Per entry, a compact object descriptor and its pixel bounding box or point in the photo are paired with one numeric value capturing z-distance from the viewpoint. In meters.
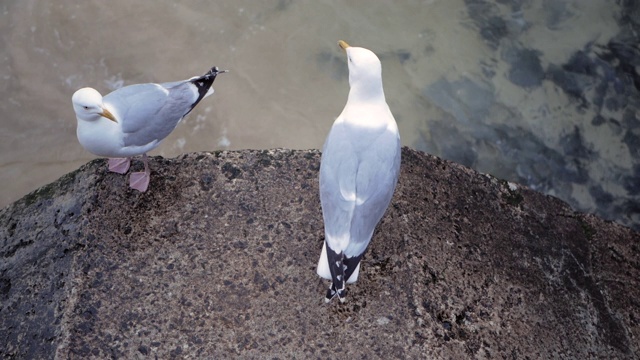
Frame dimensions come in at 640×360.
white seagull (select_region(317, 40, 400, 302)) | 2.33
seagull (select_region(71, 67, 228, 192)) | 2.70
